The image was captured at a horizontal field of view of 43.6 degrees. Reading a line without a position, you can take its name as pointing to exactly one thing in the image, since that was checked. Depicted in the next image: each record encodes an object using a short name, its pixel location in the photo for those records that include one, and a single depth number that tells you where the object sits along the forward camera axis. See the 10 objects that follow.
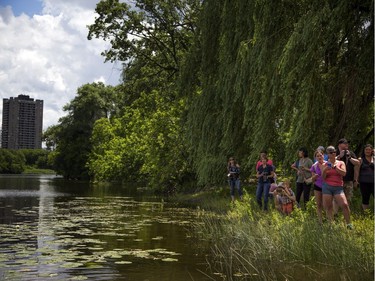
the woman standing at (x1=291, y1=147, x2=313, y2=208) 9.29
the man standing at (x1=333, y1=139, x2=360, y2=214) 8.83
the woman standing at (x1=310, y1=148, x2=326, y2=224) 8.30
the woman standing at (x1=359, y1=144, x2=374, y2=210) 9.05
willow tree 8.61
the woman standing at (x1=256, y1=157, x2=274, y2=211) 11.32
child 10.16
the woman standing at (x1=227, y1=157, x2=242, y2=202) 13.93
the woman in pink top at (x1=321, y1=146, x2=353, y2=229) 7.92
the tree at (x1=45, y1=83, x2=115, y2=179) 62.72
